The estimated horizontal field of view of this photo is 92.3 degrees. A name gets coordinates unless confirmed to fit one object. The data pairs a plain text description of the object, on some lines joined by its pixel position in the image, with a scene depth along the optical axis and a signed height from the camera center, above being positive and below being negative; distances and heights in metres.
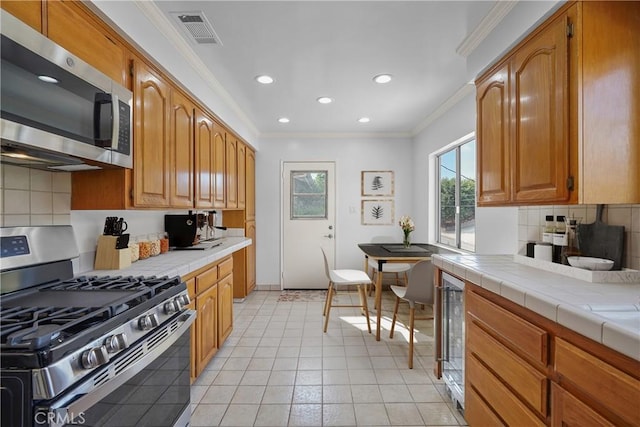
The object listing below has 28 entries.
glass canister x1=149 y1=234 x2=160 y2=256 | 2.27 -0.26
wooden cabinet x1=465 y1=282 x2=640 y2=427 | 0.86 -0.57
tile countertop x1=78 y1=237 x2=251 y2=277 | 1.73 -0.33
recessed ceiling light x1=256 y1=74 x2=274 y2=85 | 2.77 +1.23
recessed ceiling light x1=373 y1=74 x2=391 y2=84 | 2.71 +1.22
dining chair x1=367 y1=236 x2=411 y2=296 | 3.44 -0.62
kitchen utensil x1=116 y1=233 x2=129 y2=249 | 1.84 -0.17
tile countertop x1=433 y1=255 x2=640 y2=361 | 0.84 -0.31
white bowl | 1.42 -0.23
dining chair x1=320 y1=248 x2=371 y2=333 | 3.16 -0.69
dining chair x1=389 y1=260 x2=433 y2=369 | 2.55 -0.59
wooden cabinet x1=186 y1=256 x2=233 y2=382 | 2.11 -0.77
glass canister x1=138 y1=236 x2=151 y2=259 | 2.15 -0.26
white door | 4.83 -0.12
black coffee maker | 2.70 -0.14
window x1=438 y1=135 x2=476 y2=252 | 3.27 +0.20
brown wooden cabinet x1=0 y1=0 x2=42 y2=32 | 1.06 +0.73
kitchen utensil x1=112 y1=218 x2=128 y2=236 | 1.91 -0.09
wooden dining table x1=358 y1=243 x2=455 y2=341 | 2.99 -0.42
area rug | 4.36 -1.22
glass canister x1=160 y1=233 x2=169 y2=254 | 2.44 -0.26
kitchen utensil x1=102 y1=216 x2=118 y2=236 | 1.91 -0.09
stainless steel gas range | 0.80 -0.41
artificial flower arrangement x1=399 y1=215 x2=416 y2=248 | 3.57 -0.18
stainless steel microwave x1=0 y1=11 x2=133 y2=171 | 1.00 +0.41
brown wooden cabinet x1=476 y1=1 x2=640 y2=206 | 1.32 +0.49
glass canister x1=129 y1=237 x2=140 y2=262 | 2.01 -0.26
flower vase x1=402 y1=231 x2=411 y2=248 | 3.56 -0.31
